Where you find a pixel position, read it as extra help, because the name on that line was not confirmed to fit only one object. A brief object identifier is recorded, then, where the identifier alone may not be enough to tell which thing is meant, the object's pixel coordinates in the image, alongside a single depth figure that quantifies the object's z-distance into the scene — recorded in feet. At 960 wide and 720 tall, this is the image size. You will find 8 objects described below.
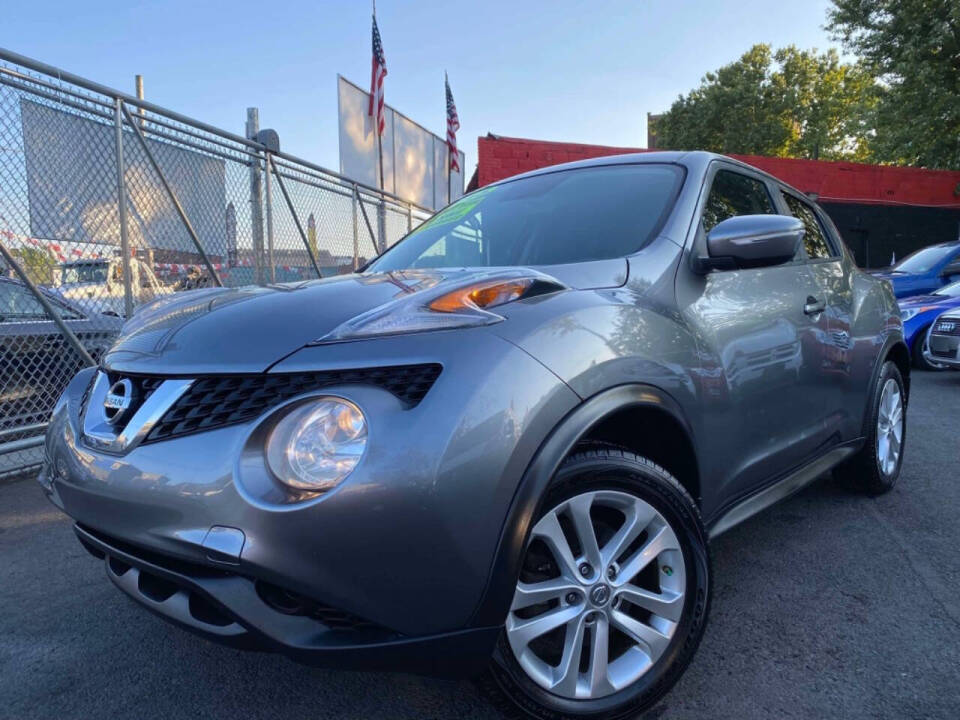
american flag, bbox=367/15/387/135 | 40.01
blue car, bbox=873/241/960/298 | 32.12
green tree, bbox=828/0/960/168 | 56.91
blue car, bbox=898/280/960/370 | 26.96
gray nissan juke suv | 4.59
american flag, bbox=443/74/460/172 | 57.06
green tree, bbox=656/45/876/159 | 105.50
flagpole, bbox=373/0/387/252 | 30.22
